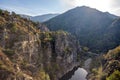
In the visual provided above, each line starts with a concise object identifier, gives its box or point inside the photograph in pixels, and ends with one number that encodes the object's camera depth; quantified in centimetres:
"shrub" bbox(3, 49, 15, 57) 3573
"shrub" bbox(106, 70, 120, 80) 3627
